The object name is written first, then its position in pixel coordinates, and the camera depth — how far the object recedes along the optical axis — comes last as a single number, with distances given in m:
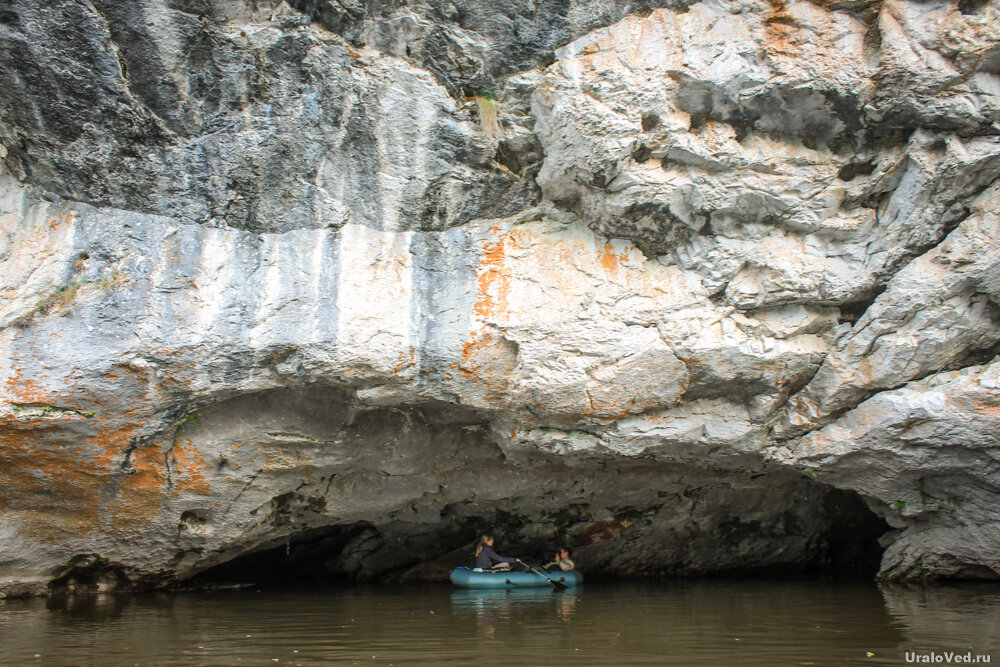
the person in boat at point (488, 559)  10.09
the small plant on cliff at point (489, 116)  8.24
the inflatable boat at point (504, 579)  9.58
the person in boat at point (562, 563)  10.41
